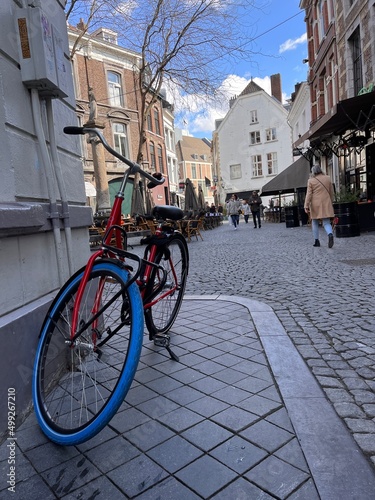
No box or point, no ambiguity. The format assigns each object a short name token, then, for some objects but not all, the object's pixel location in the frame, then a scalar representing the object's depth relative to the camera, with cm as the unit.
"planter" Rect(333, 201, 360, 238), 999
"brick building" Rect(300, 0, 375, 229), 1080
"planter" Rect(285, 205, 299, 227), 1650
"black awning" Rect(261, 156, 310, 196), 1727
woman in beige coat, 835
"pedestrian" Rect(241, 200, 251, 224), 2507
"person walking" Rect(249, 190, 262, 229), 1740
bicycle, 168
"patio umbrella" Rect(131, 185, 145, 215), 1435
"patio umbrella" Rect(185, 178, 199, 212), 1725
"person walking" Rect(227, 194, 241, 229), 1886
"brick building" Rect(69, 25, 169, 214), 2428
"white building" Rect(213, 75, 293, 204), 3966
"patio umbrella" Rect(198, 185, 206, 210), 2063
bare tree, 1200
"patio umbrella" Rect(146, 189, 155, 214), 1507
